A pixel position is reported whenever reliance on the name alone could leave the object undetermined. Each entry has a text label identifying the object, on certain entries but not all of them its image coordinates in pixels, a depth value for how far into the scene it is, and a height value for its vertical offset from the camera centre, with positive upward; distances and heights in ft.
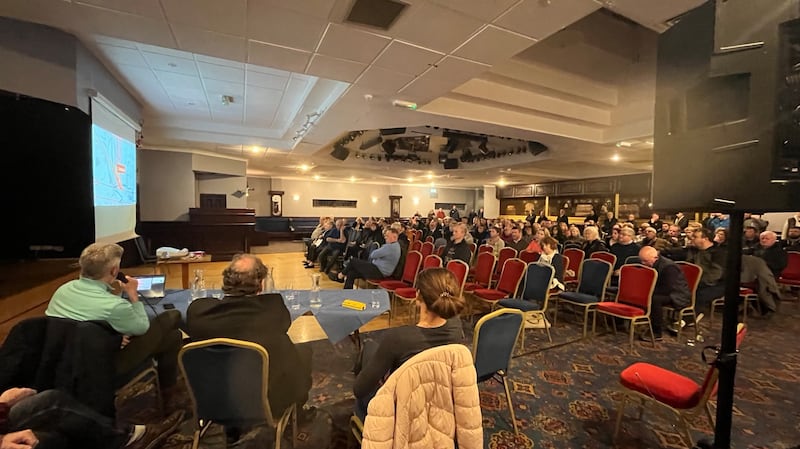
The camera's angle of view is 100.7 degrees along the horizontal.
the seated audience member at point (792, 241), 22.00 -1.50
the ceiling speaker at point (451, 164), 39.56 +5.82
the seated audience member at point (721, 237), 16.36 -0.96
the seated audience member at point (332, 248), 25.44 -2.99
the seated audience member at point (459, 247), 17.31 -1.82
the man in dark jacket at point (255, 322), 5.69 -1.98
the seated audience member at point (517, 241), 21.22 -1.77
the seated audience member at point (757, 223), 21.18 -0.29
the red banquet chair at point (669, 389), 6.17 -3.48
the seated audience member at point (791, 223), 26.29 -0.28
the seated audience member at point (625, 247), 17.16 -1.62
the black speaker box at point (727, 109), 4.01 +1.49
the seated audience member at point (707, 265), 14.64 -2.16
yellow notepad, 9.24 -2.65
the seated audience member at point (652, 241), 19.63 -1.45
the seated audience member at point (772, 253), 16.76 -1.76
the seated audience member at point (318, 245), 28.12 -3.01
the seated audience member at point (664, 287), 12.67 -2.74
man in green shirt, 6.04 -1.85
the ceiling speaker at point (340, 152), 32.94 +5.94
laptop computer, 9.32 -2.28
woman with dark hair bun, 5.00 -1.82
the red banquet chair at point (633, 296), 12.06 -3.05
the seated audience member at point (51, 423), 4.72 -3.27
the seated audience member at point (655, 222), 28.66 -0.48
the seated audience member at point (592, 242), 18.98 -1.58
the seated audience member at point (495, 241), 21.19 -1.78
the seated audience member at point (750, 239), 19.19 -1.21
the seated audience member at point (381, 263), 17.10 -2.72
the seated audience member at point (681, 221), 33.24 -0.40
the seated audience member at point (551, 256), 14.94 -1.88
